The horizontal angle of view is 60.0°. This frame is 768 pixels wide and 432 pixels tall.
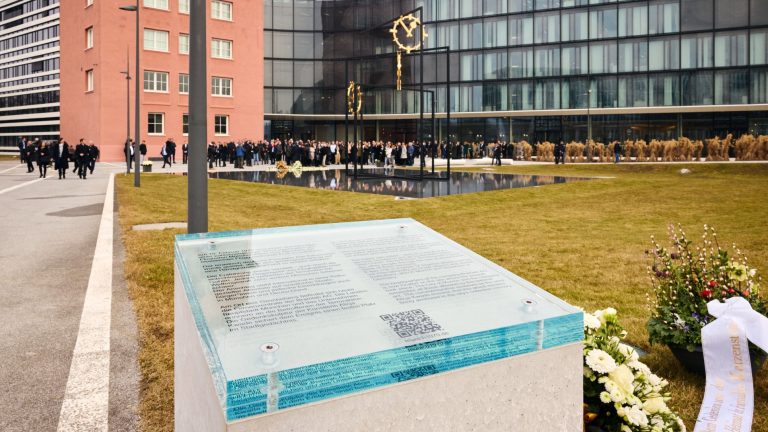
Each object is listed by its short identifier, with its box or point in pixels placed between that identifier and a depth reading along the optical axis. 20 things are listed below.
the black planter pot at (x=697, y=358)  4.77
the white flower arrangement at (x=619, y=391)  3.27
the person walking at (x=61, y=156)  32.29
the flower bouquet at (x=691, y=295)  4.85
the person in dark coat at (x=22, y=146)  50.82
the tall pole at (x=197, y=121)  5.93
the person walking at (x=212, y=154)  46.19
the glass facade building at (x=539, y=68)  56.12
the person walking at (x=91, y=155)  34.53
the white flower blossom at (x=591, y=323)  3.57
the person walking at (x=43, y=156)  32.94
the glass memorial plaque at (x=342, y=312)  2.24
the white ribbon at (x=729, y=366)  3.66
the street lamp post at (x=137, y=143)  24.88
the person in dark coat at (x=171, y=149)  42.46
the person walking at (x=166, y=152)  41.67
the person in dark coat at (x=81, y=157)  31.67
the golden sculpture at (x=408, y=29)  20.34
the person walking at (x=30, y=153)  36.31
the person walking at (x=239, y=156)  42.34
